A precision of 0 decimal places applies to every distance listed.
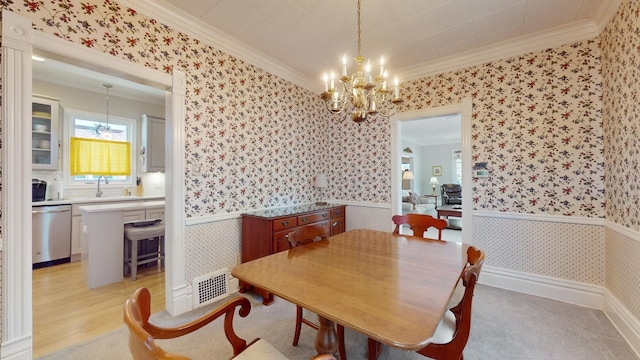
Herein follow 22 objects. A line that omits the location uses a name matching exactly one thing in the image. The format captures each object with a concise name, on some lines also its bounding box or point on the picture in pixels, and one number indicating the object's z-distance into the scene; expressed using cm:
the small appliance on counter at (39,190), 361
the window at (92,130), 405
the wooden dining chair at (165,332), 64
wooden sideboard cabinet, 261
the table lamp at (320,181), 371
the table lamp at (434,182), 962
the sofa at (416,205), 593
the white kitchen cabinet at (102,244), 287
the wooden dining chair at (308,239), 160
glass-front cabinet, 373
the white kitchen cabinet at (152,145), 448
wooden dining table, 89
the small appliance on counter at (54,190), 389
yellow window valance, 407
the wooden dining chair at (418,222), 224
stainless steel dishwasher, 345
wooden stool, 312
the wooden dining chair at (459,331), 109
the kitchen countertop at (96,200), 353
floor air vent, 246
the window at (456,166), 935
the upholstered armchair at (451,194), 805
